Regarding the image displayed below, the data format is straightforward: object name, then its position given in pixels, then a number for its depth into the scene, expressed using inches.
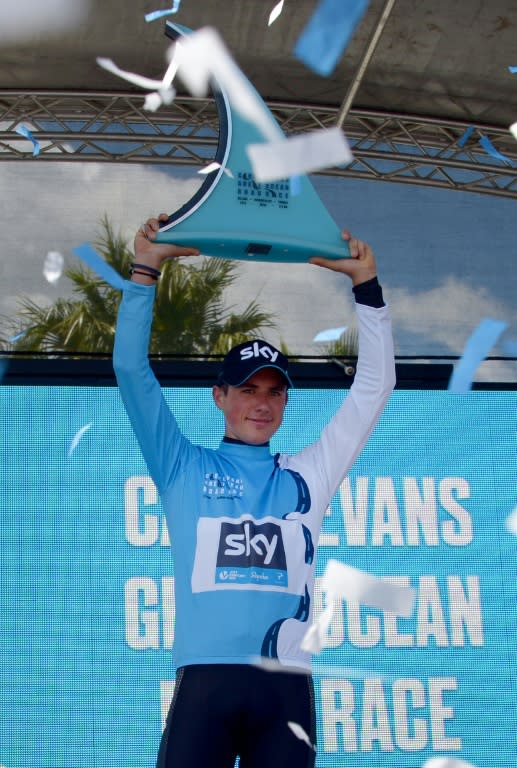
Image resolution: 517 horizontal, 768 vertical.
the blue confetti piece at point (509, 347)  256.7
